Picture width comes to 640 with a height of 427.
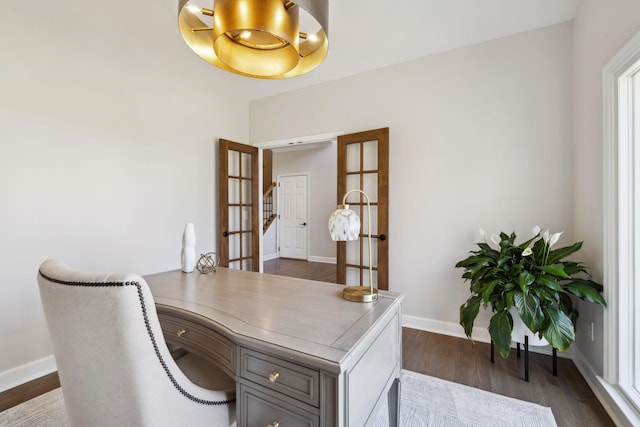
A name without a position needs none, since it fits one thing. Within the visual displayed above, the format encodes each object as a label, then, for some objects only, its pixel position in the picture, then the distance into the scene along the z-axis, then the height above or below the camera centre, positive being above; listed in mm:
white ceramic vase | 1925 -250
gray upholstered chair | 774 -405
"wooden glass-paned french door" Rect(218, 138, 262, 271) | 3584 +166
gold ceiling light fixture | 1188 +858
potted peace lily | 1840 -523
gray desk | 858 -471
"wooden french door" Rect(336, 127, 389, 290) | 3029 +72
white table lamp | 1253 -69
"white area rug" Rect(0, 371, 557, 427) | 1670 -1236
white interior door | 6953 -65
